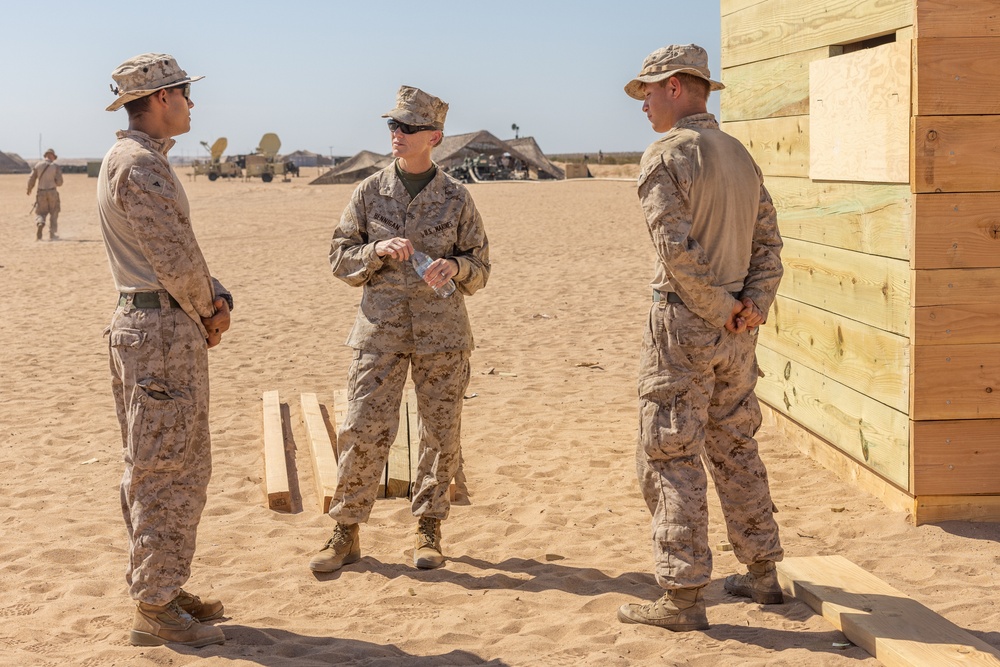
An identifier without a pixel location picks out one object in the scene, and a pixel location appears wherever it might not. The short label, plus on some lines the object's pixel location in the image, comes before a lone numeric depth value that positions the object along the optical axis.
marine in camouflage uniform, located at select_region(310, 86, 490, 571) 4.81
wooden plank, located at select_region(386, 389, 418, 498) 6.06
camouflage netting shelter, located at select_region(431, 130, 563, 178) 52.62
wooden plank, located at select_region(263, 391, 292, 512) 5.92
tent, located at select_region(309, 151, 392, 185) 53.03
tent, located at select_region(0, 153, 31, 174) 82.03
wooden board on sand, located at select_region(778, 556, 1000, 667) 3.74
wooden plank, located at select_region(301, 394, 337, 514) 5.82
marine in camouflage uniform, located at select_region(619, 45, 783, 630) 3.90
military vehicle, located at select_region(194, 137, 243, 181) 61.38
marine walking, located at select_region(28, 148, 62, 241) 21.78
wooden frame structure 4.96
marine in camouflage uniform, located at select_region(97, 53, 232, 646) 3.82
